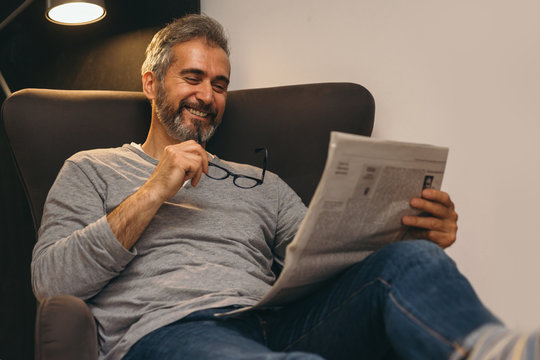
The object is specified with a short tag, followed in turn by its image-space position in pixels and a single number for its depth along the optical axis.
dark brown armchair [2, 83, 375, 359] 1.23
